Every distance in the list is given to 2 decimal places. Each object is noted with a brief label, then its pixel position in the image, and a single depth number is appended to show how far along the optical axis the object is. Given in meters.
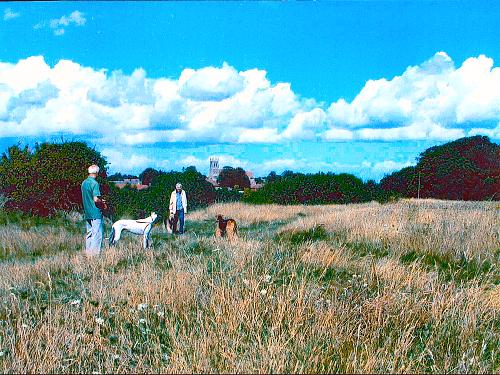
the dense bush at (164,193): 30.35
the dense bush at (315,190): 44.09
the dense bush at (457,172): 42.97
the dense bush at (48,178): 22.50
